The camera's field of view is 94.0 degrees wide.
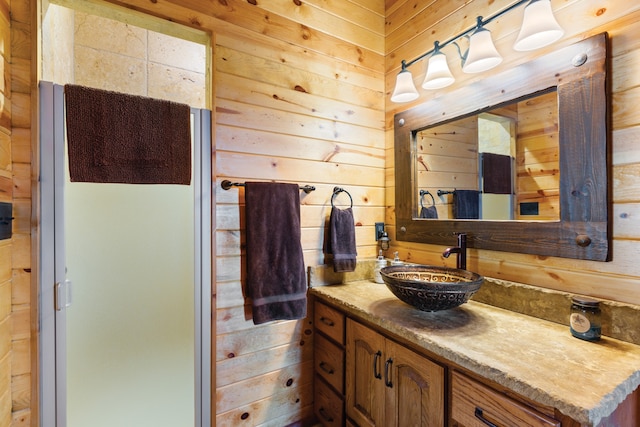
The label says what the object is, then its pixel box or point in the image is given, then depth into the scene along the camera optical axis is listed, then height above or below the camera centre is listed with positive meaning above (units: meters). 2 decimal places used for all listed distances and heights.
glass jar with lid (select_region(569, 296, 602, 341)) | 0.98 -0.36
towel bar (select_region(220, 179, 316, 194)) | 1.45 +0.14
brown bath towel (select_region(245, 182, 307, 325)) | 1.46 -0.20
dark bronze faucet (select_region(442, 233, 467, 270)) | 1.44 -0.18
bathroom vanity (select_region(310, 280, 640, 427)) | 0.75 -0.45
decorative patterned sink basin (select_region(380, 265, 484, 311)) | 1.11 -0.30
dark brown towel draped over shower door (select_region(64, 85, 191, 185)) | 1.14 +0.31
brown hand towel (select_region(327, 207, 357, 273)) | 1.68 -0.16
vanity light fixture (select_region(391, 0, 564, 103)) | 1.08 +0.70
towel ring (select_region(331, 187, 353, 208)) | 1.76 +0.13
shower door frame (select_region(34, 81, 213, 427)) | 1.13 -0.19
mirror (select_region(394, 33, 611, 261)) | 1.05 +0.19
